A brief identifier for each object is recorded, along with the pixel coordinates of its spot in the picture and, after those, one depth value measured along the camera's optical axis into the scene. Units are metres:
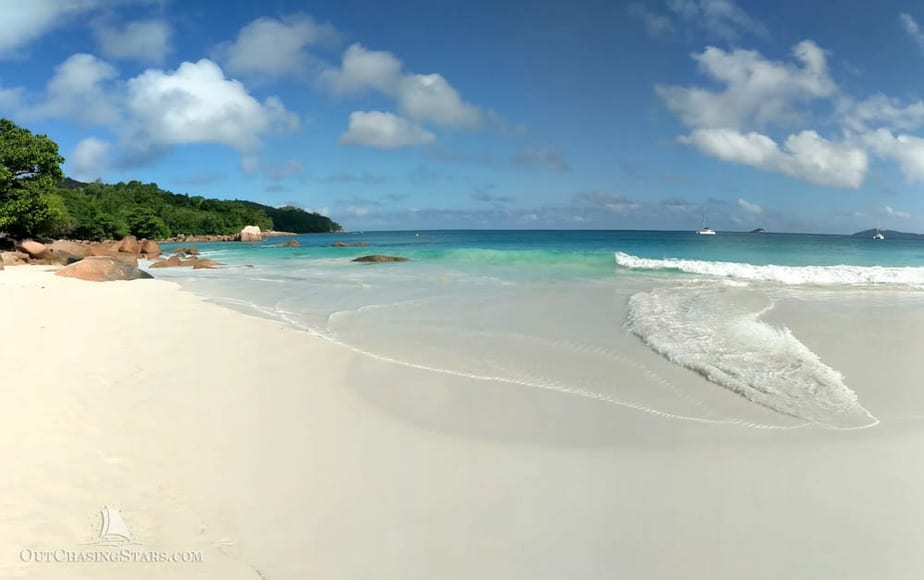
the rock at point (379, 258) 24.35
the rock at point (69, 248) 21.72
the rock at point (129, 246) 28.31
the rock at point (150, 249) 29.42
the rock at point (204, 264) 21.77
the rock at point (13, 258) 20.05
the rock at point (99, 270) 13.49
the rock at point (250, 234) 73.44
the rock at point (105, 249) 24.72
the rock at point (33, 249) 21.05
